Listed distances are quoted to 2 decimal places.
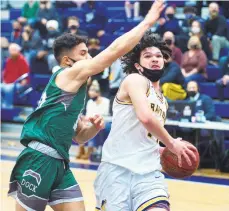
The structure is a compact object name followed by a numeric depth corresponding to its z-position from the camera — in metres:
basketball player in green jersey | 4.79
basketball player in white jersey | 4.52
